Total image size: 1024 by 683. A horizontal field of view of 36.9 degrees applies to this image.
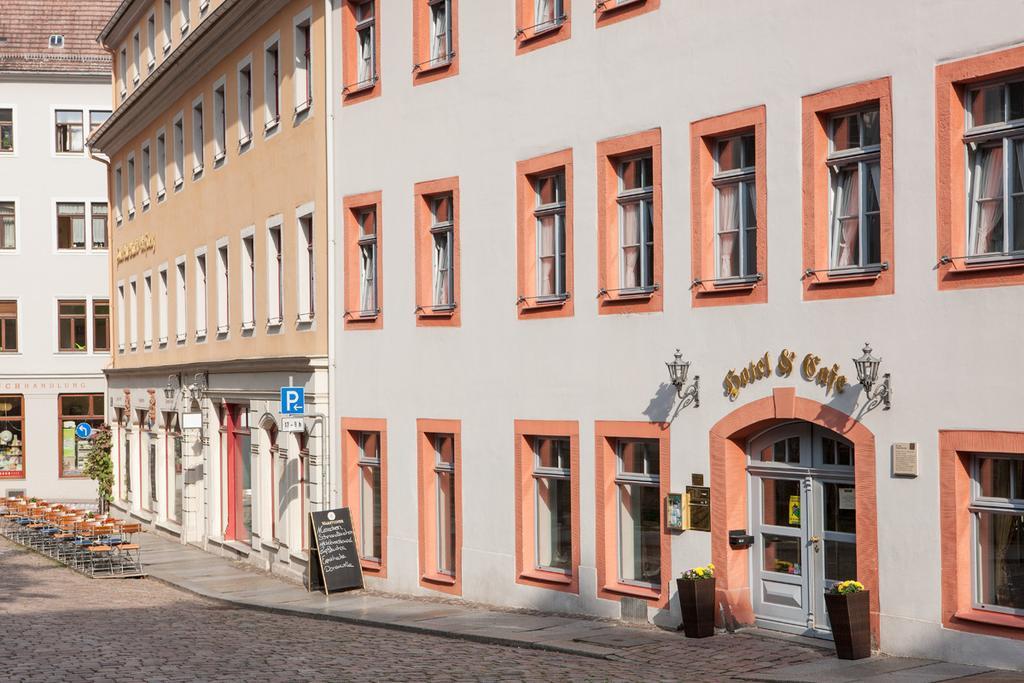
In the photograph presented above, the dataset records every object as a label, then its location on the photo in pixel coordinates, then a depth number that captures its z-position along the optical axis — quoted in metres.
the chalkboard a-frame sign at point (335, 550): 23.69
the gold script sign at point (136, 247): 38.91
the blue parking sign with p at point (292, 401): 24.88
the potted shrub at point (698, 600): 16.61
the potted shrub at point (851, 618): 14.58
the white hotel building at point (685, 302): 14.12
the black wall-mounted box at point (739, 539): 16.88
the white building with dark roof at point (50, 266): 50.94
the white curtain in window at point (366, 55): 24.00
